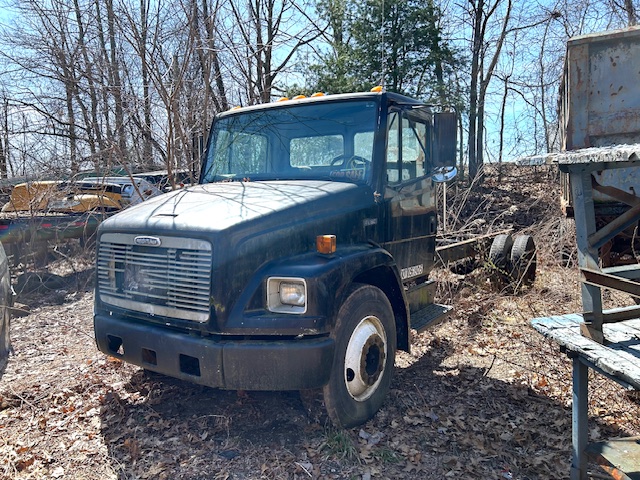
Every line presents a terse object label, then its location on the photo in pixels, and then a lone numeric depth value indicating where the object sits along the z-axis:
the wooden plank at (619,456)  2.54
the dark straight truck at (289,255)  3.09
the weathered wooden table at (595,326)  2.48
